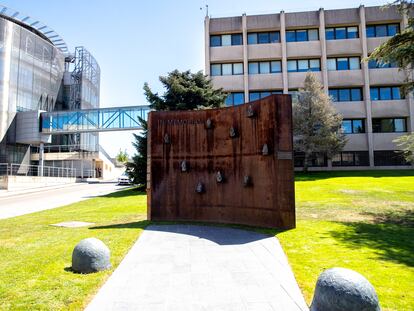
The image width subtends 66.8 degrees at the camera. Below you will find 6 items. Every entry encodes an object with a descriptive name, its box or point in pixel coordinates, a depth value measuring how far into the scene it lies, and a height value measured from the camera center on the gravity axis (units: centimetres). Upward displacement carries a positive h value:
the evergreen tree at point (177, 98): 2477 +614
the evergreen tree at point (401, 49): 1072 +433
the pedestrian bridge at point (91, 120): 4091 +745
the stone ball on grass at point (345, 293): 362 -143
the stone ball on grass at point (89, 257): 570 -154
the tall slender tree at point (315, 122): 3014 +477
